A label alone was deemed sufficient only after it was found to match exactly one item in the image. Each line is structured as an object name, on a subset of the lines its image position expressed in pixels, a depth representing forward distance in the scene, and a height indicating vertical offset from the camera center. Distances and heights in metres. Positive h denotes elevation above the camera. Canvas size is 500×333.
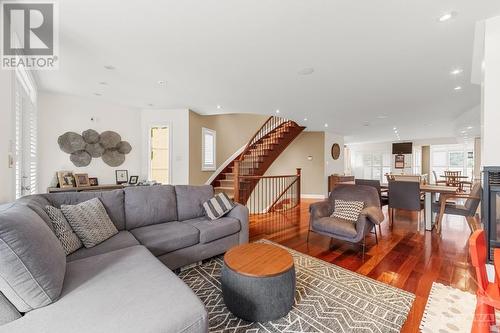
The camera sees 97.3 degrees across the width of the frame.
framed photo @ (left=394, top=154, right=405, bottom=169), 10.95 +0.20
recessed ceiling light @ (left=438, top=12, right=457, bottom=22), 1.88 +1.30
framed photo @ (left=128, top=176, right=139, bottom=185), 4.74 -0.34
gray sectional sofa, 1.02 -0.72
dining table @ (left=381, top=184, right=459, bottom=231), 3.90 -0.68
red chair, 1.08 -0.69
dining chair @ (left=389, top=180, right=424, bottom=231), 3.95 -0.57
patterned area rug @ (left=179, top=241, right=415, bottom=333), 1.63 -1.18
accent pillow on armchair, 3.10 -0.64
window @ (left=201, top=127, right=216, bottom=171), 5.85 +0.43
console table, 3.77 -0.44
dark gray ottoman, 1.63 -0.94
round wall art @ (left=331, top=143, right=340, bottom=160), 8.72 +0.57
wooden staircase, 6.06 +0.40
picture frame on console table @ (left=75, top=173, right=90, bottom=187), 4.10 -0.28
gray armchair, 2.77 -0.70
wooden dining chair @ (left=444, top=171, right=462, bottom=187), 8.05 -0.48
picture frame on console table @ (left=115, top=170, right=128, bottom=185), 4.65 -0.25
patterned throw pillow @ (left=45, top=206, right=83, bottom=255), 1.82 -0.57
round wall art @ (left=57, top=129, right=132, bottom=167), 4.13 +0.36
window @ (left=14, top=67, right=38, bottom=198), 2.53 +0.37
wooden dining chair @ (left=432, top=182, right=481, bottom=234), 3.35 -0.70
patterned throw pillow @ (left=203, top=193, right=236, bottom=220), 2.97 -0.57
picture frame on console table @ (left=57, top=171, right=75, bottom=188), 3.91 -0.26
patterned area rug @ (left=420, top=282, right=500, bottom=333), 1.64 -1.19
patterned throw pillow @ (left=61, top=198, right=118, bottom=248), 2.01 -0.55
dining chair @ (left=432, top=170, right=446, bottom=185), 8.40 -0.65
